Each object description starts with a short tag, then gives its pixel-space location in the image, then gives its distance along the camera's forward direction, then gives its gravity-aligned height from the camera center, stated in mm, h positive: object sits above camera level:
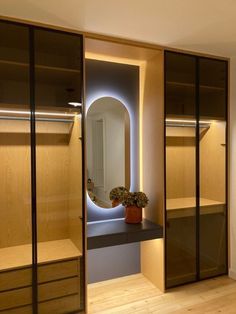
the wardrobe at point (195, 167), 3014 -200
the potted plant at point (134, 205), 2984 -603
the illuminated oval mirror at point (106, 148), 3074 +33
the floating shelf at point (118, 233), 2623 -835
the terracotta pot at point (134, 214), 3025 -718
